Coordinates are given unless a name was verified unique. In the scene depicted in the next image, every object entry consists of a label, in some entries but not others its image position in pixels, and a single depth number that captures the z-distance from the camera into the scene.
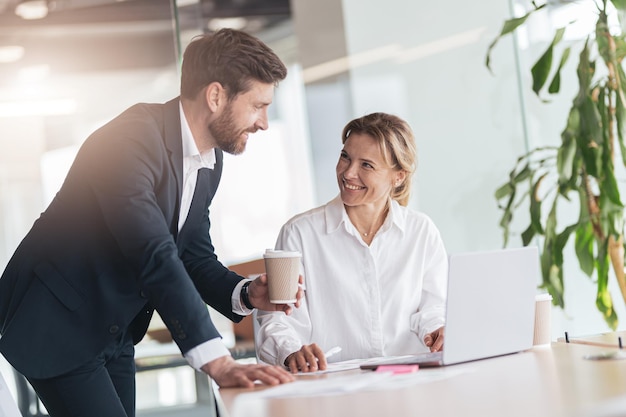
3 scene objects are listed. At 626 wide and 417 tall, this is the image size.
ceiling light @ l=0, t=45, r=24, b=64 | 4.08
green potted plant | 3.49
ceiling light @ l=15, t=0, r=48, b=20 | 4.18
